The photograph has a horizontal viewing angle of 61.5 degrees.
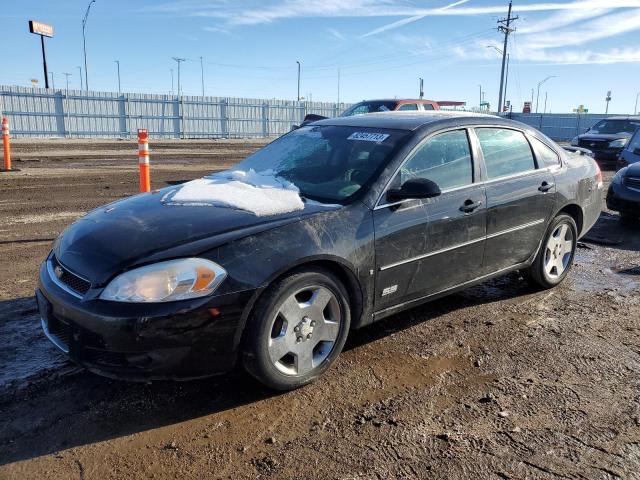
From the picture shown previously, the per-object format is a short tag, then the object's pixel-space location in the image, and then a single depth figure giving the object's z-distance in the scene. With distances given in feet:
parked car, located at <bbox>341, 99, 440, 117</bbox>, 41.55
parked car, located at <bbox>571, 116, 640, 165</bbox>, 55.63
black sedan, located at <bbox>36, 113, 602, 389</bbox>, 9.09
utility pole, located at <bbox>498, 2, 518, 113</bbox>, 162.50
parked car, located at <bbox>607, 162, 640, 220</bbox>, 26.84
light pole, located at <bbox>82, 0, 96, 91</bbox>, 125.33
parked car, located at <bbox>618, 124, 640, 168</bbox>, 33.01
